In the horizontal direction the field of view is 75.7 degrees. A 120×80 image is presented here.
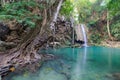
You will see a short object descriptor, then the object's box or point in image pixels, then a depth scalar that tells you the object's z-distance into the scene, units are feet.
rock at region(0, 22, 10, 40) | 14.50
